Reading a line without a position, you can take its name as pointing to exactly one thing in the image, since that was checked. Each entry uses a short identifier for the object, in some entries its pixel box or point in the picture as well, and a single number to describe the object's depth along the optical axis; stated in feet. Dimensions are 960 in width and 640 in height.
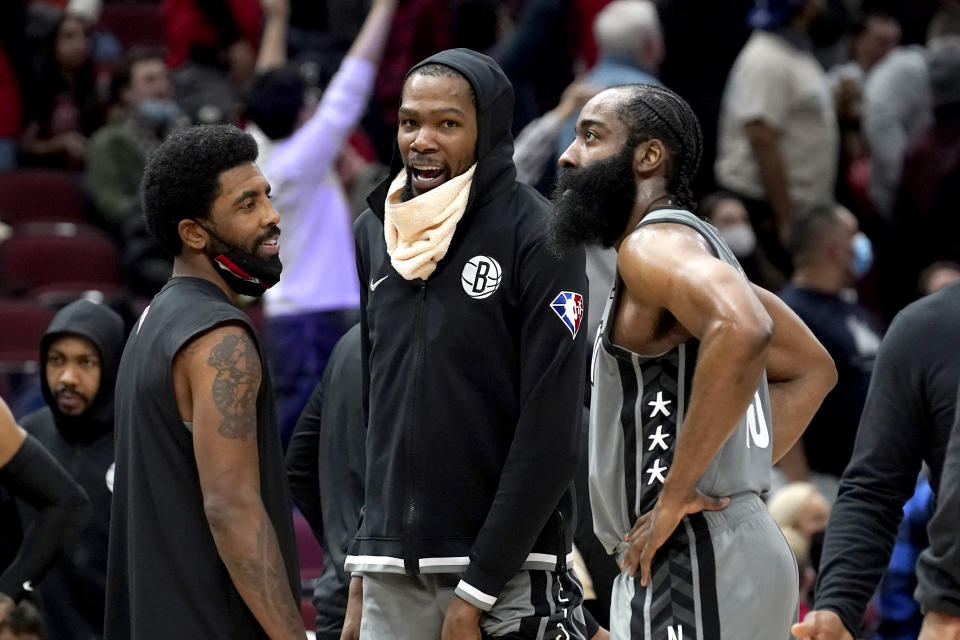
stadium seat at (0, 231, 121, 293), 63.46
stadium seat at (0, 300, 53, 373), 58.44
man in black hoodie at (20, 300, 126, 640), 35.65
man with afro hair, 25.29
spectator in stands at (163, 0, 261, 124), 70.69
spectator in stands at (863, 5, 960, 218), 69.00
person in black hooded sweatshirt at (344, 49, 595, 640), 25.18
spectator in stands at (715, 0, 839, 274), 62.18
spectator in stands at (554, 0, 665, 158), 50.96
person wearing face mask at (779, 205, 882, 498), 51.55
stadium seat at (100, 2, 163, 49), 85.81
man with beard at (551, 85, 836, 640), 22.61
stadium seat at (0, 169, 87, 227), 68.85
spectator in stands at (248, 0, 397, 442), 52.13
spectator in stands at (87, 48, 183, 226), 66.90
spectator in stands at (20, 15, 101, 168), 72.84
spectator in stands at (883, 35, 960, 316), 64.28
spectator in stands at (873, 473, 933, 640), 38.68
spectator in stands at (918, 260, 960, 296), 54.90
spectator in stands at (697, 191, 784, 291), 58.75
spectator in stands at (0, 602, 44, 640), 33.01
